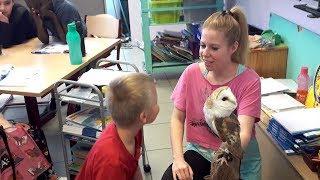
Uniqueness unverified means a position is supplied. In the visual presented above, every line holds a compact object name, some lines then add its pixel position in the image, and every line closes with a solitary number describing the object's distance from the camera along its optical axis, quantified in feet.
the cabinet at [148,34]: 11.56
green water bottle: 7.18
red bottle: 6.68
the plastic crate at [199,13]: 11.91
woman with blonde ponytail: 4.71
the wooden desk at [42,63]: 6.33
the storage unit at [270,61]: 7.93
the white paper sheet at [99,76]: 6.51
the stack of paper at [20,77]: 6.53
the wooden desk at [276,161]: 4.92
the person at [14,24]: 8.97
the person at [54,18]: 8.73
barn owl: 3.16
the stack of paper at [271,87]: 6.92
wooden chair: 10.15
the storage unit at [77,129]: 6.09
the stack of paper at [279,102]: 6.25
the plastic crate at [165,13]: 11.64
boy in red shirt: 3.98
